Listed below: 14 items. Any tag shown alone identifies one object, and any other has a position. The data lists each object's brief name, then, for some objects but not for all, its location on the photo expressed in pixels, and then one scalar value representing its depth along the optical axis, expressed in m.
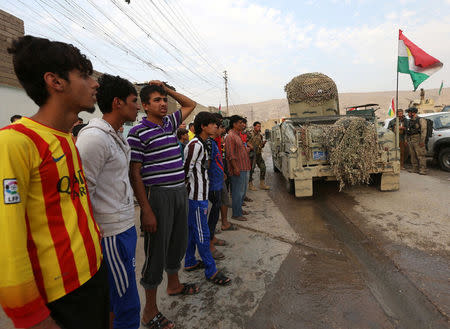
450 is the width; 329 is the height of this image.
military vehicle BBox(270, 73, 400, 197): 5.06
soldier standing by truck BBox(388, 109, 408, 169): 7.86
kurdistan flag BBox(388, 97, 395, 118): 13.27
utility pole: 29.78
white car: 7.39
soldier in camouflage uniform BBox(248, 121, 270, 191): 6.77
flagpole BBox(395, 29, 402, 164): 5.11
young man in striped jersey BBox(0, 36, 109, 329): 0.78
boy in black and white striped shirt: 2.53
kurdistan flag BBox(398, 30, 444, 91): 6.07
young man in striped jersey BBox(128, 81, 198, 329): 1.91
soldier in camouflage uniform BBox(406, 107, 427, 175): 7.23
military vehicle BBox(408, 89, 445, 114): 13.84
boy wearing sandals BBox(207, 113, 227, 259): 3.18
